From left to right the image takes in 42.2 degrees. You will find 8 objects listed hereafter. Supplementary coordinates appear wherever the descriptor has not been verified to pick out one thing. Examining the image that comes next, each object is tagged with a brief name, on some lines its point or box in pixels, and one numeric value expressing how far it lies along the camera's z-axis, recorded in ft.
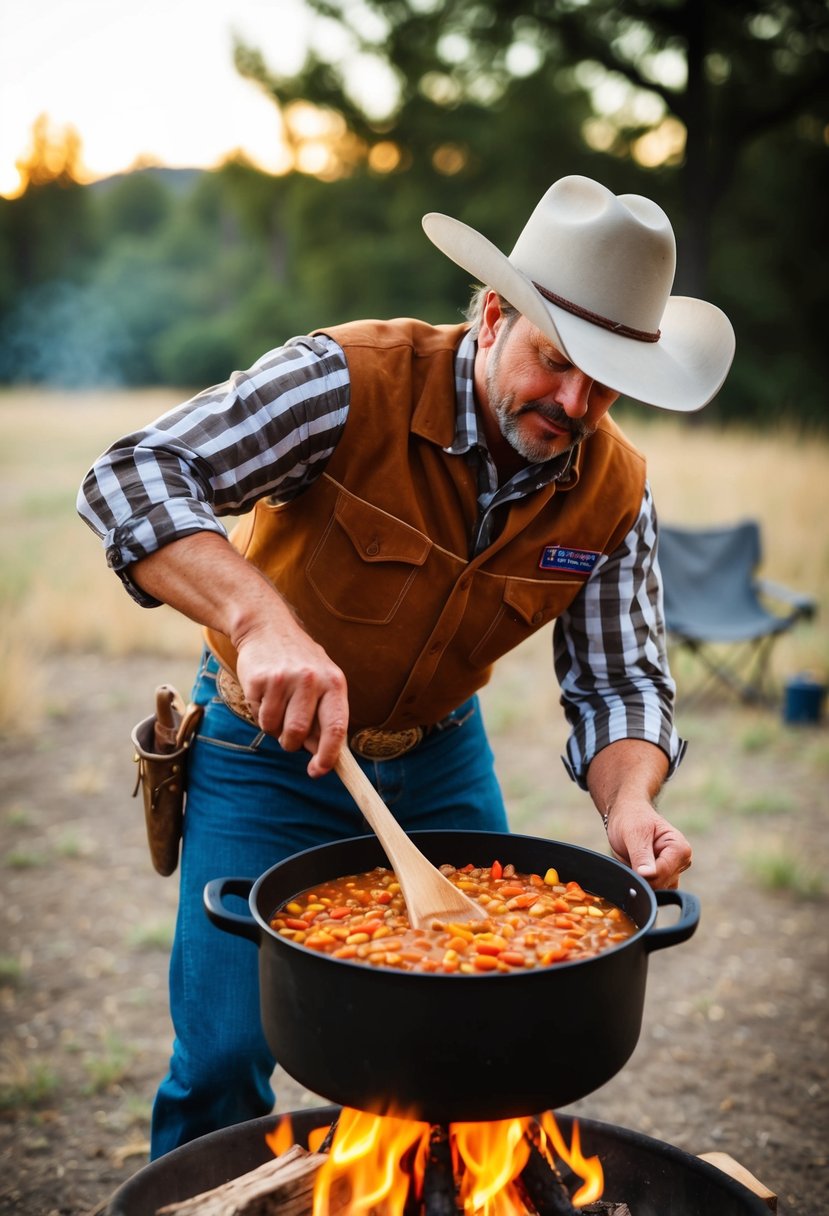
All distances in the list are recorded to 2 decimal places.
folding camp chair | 23.41
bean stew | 5.36
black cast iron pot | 4.69
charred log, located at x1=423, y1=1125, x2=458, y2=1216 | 5.86
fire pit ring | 6.18
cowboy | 6.74
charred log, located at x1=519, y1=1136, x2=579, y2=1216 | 6.14
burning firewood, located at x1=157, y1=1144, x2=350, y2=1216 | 5.53
